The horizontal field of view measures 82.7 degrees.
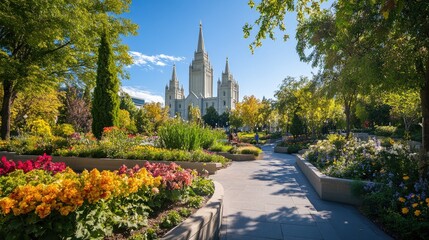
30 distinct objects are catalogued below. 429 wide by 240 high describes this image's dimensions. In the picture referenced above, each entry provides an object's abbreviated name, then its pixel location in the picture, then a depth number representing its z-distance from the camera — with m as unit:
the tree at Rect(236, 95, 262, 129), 38.78
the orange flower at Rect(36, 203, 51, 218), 2.19
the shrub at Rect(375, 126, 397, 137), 24.94
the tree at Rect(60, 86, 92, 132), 27.62
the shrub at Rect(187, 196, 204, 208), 3.88
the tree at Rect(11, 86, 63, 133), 20.27
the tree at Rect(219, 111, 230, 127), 88.24
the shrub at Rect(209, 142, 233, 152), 13.15
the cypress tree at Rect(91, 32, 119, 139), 13.72
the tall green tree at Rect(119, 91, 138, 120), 49.85
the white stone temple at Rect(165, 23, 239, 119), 123.62
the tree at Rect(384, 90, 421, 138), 16.70
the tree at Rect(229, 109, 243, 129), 44.77
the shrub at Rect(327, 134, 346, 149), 9.35
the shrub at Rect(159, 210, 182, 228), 3.06
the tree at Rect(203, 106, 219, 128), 88.50
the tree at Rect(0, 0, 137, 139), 9.66
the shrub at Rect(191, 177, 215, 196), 4.54
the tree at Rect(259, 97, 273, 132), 31.59
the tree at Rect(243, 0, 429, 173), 4.51
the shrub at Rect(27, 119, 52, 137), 19.84
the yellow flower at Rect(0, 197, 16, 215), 2.17
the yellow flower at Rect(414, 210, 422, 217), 3.63
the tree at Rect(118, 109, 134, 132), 29.40
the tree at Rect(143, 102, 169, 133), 44.06
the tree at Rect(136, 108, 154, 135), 36.78
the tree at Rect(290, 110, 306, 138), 22.25
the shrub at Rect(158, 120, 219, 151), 10.52
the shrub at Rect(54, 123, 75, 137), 22.11
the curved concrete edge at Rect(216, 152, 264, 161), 12.47
